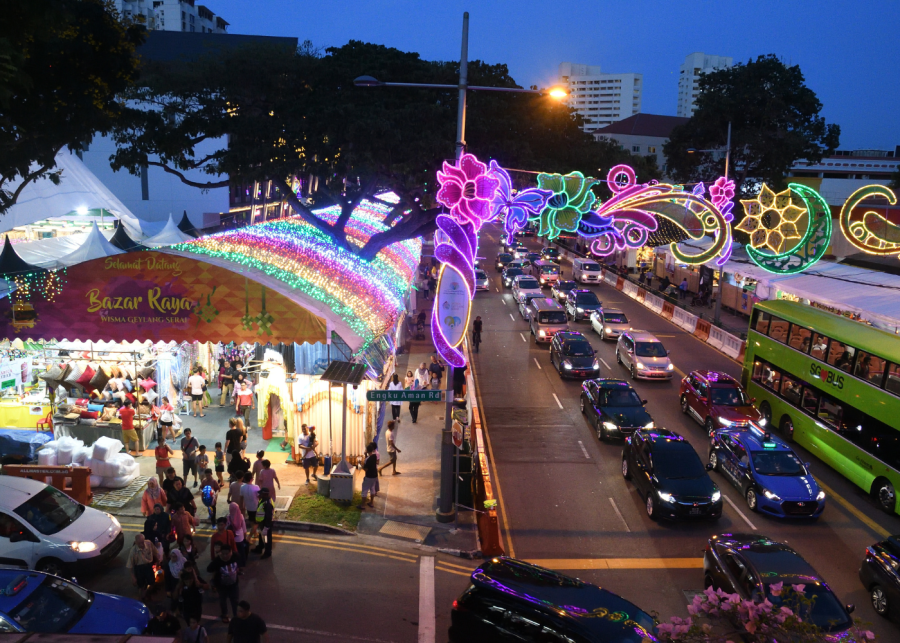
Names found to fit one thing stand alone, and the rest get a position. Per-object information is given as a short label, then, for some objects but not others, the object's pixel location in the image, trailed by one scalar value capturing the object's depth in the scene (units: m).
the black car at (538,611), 8.59
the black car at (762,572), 9.88
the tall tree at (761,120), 45.53
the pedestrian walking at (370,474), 14.82
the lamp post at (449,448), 13.80
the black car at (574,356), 25.86
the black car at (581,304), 37.06
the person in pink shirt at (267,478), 13.34
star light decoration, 12.96
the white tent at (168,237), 27.80
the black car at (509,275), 49.12
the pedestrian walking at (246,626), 8.26
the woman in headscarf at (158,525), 10.99
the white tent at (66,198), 27.12
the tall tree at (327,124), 25.84
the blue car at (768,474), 14.67
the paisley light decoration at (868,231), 12.10
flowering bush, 6.18
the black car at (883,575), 11.04
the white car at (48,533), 11.14
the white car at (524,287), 41.33
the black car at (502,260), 58.37
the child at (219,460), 14.48
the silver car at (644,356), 25.55
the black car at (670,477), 14.38
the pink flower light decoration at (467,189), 13.09
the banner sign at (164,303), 15.24
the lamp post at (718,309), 33.49
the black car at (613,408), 19.41
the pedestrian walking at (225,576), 9.91
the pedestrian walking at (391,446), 16.92
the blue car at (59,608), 8.57
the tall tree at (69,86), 15.71
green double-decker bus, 15.14
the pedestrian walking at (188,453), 14.83
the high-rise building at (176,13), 94.62
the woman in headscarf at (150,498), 12.42
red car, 19.53
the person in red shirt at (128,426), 16.75
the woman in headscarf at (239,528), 11.59
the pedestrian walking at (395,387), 19.32
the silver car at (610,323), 32.44
